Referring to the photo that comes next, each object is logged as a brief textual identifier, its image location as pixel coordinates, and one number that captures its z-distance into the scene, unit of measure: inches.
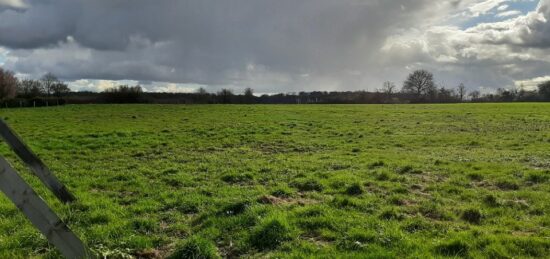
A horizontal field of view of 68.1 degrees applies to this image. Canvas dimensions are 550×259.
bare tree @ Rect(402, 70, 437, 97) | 5073.8
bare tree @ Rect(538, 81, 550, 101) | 4625.5
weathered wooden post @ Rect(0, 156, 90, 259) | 171.6
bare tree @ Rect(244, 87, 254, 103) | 4470.5
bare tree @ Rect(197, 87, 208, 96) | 4692.4
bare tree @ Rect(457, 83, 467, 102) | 5561.0
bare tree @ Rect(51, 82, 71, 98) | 4598.7
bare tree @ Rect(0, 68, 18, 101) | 3299.7
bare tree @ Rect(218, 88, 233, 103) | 4295.8
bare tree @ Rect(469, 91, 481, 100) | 5582.2
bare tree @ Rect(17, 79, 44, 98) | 4060.0
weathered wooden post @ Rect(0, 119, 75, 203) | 274.7
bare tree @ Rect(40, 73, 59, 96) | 4675.2
